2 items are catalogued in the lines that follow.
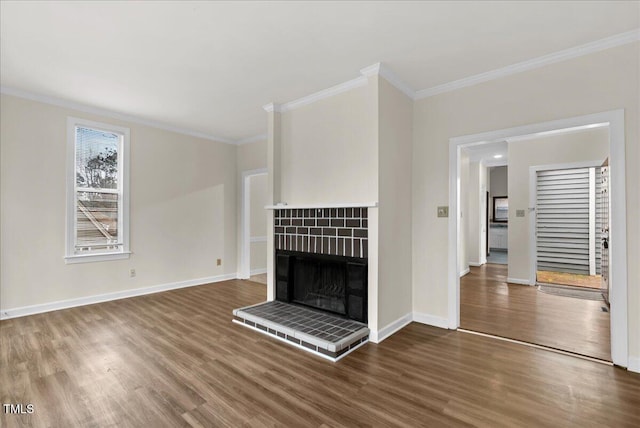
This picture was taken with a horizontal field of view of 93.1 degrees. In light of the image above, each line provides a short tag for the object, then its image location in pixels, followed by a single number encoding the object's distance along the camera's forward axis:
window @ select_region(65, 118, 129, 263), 4.06
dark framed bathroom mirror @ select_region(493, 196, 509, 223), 10.09
